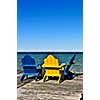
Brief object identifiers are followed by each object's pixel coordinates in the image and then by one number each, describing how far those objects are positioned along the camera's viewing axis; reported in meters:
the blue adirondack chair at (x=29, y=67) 3.89
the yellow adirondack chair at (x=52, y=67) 3.80
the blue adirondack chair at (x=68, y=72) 3.95
